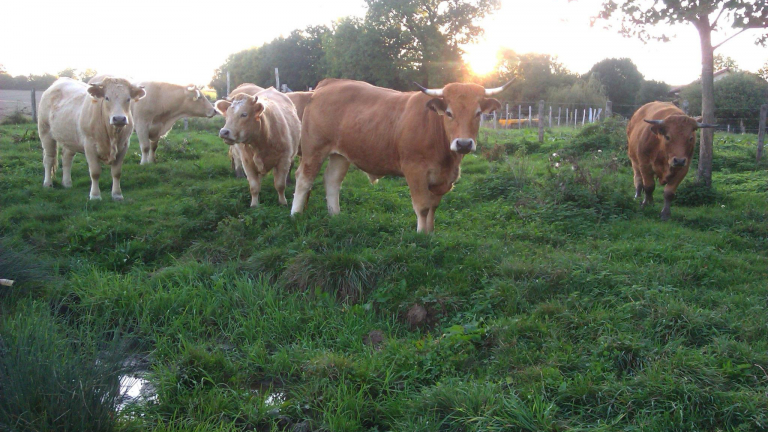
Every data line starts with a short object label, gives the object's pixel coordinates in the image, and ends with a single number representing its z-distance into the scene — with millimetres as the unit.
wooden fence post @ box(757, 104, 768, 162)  13175
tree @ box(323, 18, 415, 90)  40469
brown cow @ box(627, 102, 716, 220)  8781
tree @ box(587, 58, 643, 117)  51562
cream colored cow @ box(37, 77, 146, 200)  8953
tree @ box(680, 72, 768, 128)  29797
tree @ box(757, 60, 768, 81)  39081
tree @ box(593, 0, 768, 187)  7945
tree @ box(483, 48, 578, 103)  51344
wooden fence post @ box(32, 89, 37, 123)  18616
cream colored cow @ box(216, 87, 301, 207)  7973
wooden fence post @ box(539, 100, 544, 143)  16470
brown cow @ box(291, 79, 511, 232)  6645
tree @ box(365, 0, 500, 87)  40250
